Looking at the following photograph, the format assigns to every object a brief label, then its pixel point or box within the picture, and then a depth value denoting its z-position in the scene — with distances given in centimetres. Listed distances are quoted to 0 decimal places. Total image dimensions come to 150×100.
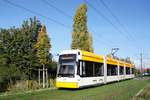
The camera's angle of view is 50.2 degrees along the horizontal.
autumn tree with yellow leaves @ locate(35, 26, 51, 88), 1668
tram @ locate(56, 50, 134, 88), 1277
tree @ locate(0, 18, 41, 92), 1857
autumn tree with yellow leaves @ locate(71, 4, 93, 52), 2310
